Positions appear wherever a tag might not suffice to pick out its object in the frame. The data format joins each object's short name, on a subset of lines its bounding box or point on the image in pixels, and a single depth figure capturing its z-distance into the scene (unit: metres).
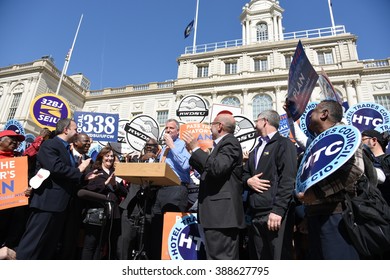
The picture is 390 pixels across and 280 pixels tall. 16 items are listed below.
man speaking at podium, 3.43
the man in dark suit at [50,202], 2.72
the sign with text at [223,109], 5.65
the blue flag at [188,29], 27.50
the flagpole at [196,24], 28.50
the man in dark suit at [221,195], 2.32
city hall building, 23.23
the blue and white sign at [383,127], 5.02
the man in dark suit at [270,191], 2.27
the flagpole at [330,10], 24.97
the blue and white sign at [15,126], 6.91
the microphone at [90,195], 3.24
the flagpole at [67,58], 20.69
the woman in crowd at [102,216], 3.24
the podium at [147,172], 2.48
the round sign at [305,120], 5.10
